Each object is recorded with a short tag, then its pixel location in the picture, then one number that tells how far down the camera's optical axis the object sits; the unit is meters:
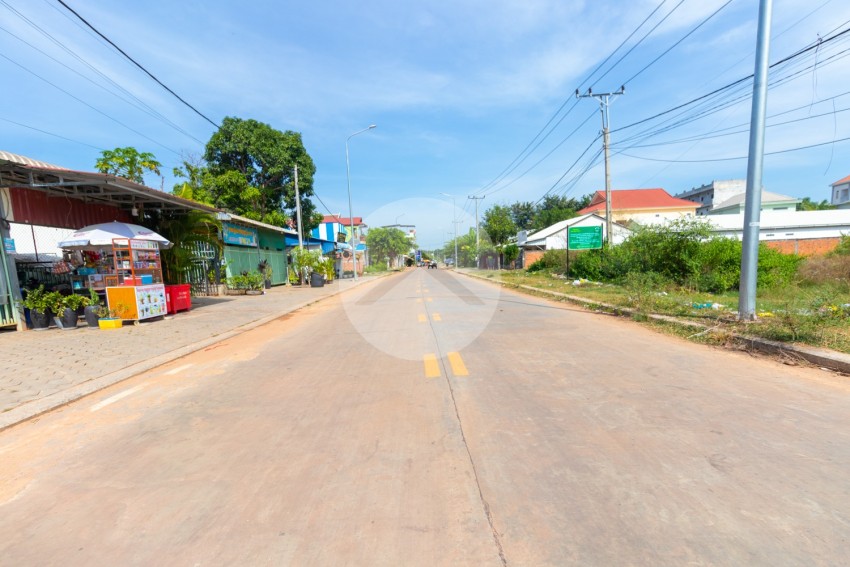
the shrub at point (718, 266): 15.48
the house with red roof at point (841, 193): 62.57
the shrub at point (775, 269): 15.02
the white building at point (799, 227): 33.62
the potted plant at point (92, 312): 10.89
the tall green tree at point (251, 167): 28.11
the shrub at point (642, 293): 11.09
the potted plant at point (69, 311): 10.80
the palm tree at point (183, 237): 14.83
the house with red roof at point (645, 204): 61.48
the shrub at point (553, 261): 30.15
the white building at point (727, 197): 59.03
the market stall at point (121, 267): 11.00
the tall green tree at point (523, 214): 69.69
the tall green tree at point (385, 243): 79.88
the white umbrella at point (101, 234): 10.73
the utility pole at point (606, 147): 22.22
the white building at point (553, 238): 39.12
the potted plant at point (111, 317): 10.78
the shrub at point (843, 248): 16.36
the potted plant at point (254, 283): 20.77
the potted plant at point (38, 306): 10.57
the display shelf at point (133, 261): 11.09
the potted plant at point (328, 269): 28.27
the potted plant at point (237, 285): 20.64
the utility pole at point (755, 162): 7.70
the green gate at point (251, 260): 21.77
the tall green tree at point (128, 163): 21.16
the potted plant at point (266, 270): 24.41
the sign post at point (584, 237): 25.36
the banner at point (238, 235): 20.91
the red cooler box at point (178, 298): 13.13
